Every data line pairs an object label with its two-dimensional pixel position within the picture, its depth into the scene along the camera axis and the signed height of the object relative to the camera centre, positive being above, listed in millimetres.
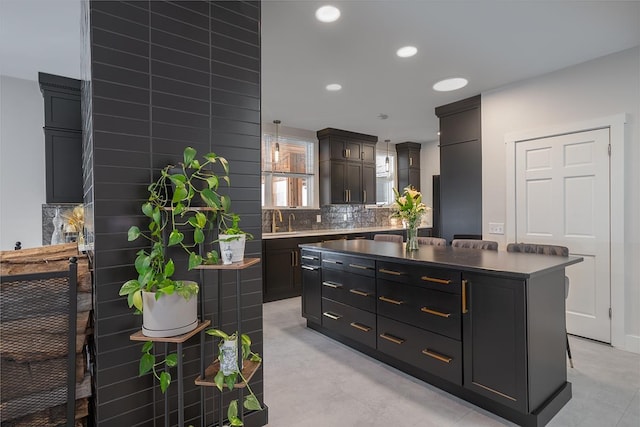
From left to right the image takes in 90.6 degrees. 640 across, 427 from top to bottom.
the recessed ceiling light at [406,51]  2898 +1483
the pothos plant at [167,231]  1295 -88
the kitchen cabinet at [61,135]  2904 +737
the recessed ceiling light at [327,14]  2305 +1473
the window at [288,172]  5367 +699
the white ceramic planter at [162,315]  1306 -428
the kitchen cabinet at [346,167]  5746 +826
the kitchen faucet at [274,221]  5332 -164
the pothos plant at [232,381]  1390 -761
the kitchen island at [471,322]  1842 -772
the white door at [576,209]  3107 -10
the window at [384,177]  7047 +742
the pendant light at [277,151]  5219 +1016
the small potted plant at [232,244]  1440 -149
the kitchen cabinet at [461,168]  4180 +571
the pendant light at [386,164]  6893 +1032
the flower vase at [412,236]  2984 -251
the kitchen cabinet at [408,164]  7020 +1038
